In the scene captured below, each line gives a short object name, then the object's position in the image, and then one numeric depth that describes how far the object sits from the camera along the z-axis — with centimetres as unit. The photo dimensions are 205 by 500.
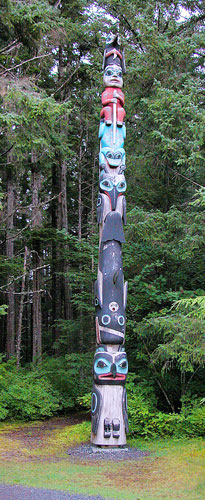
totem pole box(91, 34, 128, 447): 711
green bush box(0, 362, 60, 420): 998
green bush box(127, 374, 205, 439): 789
